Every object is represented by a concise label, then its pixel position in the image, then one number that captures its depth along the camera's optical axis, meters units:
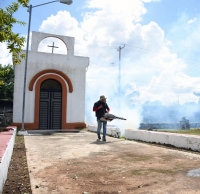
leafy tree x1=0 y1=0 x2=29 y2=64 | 2.73
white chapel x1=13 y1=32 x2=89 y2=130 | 12.45
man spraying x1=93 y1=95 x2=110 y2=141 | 7.51
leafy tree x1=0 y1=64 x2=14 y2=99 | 25.33
